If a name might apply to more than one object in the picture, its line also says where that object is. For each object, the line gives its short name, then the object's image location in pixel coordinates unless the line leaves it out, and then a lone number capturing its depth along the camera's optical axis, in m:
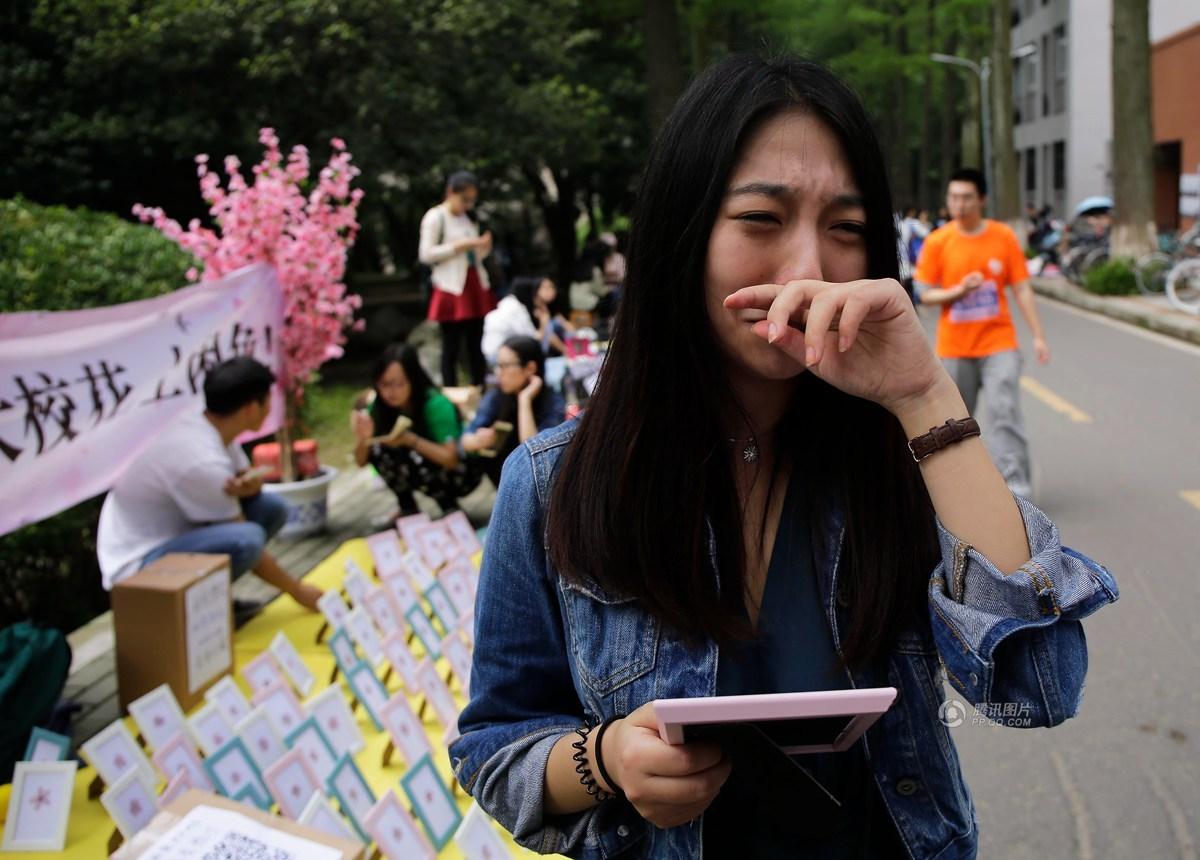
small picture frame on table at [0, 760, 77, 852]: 3.05
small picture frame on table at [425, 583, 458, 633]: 4.50
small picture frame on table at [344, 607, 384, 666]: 4.25
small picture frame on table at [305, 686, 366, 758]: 3.50
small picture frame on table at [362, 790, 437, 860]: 2.75
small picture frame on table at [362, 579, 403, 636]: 4.51
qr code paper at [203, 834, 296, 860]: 2.41
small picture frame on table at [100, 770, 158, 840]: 2.95
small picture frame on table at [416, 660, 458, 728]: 3.73
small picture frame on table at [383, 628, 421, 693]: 3.91
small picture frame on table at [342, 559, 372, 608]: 4.75
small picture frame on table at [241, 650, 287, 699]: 3.78
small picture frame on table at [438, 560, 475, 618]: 4.65
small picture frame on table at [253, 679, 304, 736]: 3.52
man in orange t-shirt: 6.14
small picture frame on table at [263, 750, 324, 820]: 2.98
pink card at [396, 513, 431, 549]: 5.38
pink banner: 3.70
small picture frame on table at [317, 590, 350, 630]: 4.45
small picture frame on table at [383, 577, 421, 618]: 4.59
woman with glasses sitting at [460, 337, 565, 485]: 6.48
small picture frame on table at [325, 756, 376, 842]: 2.95
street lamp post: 31.42
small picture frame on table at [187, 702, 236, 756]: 3.39
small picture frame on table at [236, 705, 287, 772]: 3.25
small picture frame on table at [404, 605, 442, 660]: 4.21
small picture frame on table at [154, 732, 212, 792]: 3.13
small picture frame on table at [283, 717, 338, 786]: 3.26
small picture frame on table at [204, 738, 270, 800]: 3.07
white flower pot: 6.84
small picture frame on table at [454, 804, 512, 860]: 2.61
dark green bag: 3.57
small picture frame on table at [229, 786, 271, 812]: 2.96
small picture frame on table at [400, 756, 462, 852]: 2.96
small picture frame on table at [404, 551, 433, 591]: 5.00
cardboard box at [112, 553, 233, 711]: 4.09
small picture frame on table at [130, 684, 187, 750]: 3.32
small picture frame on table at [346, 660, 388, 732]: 3.76
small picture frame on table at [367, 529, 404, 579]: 5.07
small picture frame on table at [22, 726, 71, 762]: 3.43
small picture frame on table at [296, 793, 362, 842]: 2.74
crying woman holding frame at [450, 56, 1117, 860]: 1.22
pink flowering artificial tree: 6.57
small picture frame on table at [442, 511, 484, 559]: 5.64
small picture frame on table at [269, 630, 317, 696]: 4.07
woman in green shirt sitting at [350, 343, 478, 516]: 6.55
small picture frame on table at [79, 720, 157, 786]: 3.11
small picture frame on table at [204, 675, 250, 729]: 3.50
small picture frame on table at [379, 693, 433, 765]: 3.41
